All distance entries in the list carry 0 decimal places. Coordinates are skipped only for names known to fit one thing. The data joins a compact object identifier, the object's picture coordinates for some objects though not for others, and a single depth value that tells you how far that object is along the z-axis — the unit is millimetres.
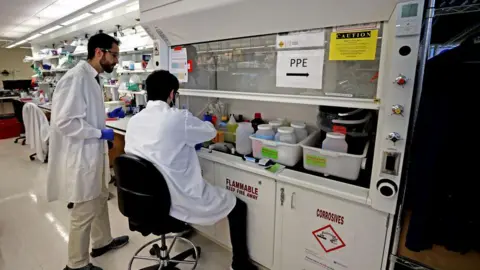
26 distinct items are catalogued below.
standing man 1561
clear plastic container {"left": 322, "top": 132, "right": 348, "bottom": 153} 1420
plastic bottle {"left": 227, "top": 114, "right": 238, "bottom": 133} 2015
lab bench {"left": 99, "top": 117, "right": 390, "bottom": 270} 1238
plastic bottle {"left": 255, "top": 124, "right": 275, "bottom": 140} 1656
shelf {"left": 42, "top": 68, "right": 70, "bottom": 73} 5166
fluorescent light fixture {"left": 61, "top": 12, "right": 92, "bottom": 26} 3611
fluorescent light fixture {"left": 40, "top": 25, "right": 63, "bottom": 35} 4601
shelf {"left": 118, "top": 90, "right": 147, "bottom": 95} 3393
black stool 1278
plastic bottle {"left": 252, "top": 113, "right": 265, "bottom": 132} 1934
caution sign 1177
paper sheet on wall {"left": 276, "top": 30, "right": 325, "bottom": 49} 1354
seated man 1326
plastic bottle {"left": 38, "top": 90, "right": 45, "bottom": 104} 5688
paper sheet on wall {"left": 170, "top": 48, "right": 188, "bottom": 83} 1995
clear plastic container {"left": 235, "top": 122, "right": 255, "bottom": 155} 1809
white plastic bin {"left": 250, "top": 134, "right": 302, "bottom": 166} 1549
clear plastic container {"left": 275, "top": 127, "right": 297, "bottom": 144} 1597
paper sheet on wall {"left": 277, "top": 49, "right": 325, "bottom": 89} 1400
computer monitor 7930
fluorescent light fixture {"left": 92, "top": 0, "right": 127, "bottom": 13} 2996
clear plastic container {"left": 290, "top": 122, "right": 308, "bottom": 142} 1693
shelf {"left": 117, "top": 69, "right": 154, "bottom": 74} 3292
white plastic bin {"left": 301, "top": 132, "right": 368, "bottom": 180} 1347
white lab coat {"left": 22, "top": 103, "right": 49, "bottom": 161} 3678
